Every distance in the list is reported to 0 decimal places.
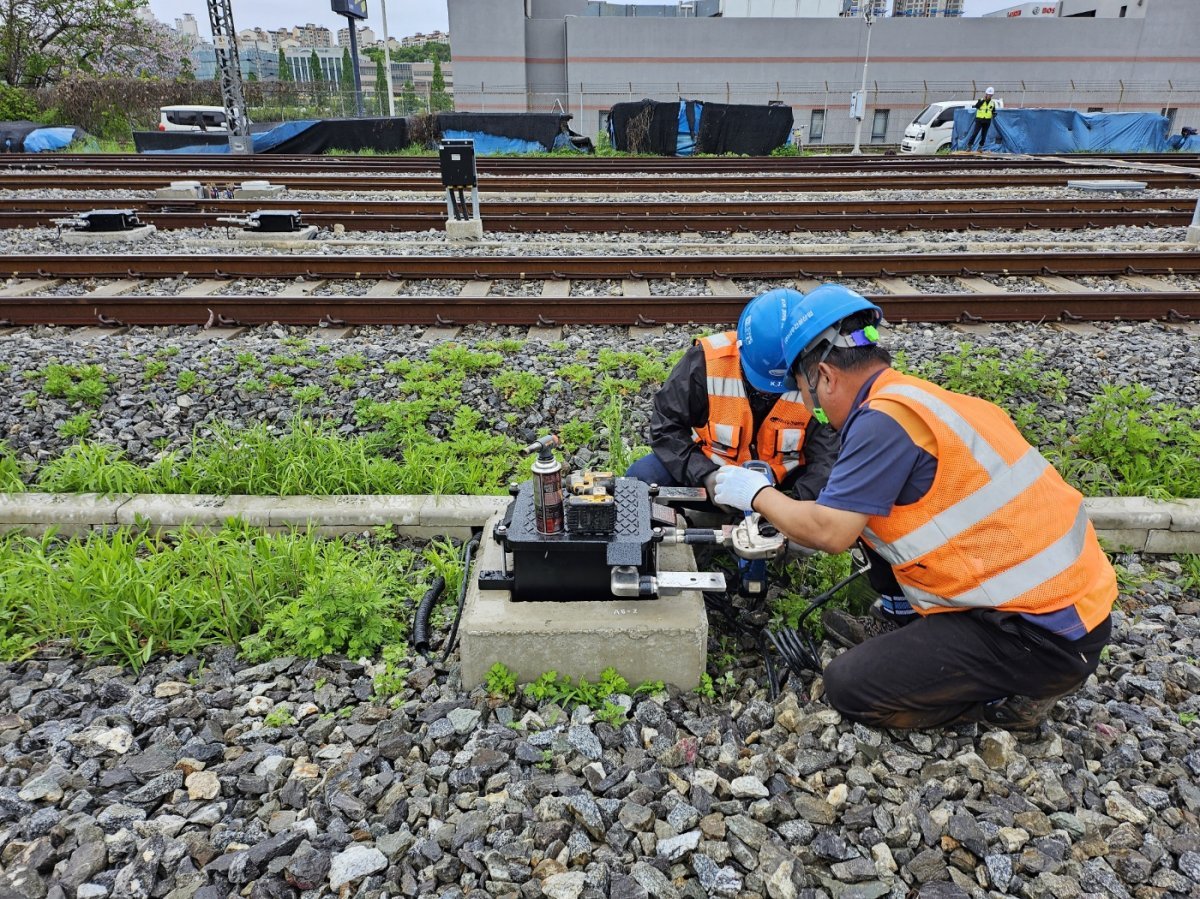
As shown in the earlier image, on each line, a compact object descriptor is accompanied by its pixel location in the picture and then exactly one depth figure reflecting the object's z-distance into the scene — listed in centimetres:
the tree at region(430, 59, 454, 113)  3491
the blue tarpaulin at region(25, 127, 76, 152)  2239
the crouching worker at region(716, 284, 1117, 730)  251
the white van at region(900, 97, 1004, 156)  2355
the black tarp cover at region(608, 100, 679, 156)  2128
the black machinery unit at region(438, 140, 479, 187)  971
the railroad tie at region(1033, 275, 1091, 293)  783
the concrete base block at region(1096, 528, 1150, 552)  402
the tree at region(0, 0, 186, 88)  3247
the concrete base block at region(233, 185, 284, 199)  1297
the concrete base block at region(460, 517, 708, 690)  297
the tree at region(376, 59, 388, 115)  3303
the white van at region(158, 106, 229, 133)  2316
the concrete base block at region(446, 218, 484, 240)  1008
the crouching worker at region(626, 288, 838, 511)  360
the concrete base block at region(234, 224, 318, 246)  964
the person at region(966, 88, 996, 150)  2139
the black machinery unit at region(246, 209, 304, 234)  996
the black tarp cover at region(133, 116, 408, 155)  2202
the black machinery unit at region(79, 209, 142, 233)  994
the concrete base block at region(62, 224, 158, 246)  977
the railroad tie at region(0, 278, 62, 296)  760
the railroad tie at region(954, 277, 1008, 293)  784
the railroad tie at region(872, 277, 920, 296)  777
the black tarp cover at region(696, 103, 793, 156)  2105
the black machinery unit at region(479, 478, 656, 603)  297
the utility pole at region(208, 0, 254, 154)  2114
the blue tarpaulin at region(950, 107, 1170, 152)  2262
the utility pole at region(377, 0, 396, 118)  2553
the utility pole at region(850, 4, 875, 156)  2289
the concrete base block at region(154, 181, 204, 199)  1245
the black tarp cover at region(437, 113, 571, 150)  2230
